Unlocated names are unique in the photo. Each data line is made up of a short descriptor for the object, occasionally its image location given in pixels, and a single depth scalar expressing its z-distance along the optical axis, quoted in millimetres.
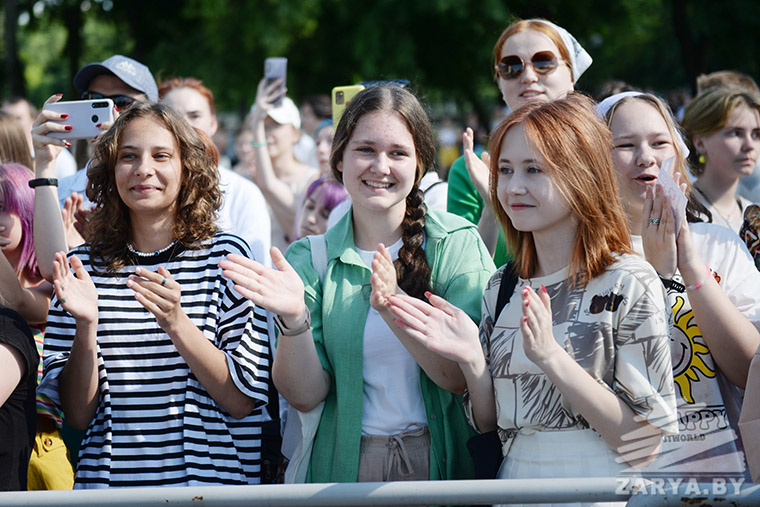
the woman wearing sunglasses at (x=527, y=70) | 3852
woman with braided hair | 2799
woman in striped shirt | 2852
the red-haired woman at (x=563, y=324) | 2420
